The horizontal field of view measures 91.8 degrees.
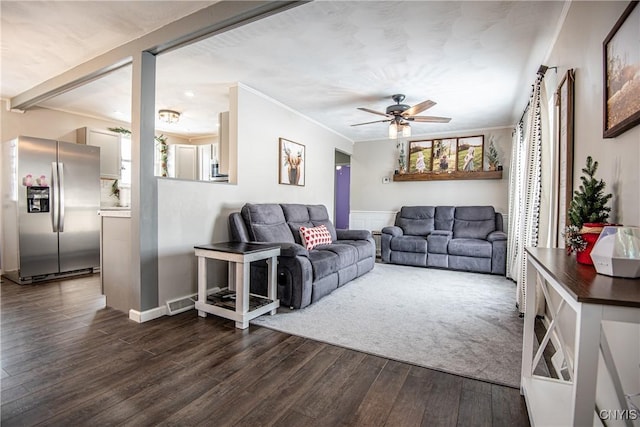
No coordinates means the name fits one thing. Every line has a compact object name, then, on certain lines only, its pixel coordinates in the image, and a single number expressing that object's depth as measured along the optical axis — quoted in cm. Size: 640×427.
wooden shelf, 552
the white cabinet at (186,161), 616
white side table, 260
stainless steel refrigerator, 398
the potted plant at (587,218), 128
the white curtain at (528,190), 281
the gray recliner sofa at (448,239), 476
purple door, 930
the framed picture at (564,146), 214
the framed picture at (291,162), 456
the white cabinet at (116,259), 291
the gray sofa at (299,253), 301
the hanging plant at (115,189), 535
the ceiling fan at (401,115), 391
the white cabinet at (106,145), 491
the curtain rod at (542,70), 262
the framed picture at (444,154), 593
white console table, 77
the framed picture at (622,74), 122
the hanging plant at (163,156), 612
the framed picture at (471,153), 571
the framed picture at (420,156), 614
